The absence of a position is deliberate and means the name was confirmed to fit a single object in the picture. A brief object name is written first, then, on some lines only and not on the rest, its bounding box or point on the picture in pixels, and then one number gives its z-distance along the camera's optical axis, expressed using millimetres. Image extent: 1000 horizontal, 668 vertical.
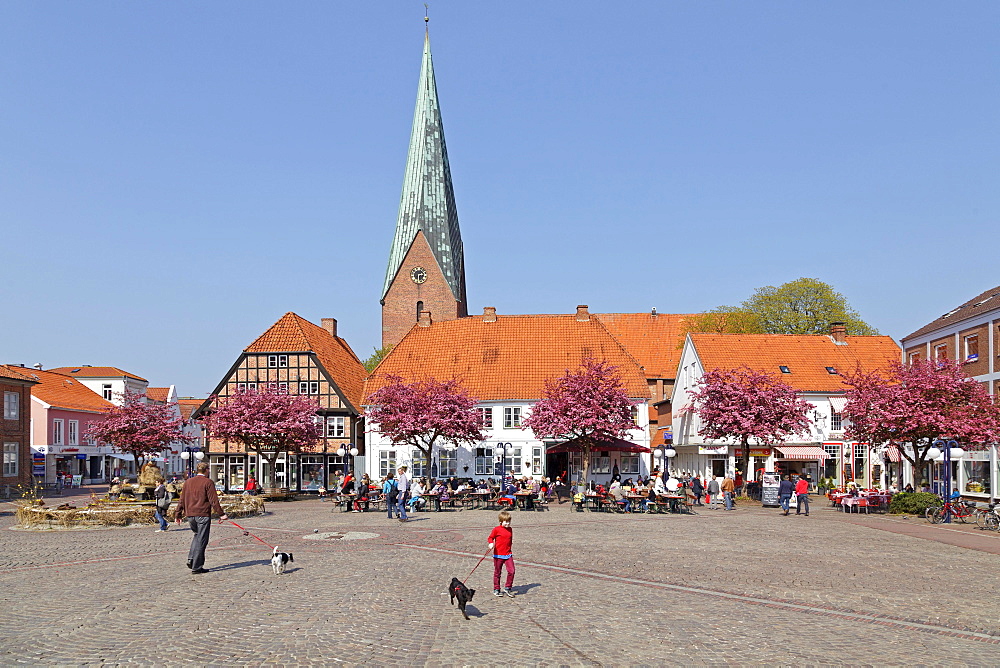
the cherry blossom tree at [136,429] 53594
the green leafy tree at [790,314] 65625
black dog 11910
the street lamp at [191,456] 46969
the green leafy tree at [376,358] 79675
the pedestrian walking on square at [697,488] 36188
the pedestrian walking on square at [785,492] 31922
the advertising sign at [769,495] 36281
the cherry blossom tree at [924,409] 31734
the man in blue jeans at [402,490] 28000
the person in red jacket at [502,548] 13461
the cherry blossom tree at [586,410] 39406
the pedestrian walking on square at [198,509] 15789
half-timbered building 53688
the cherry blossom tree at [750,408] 38531
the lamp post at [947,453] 29641
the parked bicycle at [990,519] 26672
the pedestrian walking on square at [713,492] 37312
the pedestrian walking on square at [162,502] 25172
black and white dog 15719
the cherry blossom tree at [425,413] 41500
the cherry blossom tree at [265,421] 43812
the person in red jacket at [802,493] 31609
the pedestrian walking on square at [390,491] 28359
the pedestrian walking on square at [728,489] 34488
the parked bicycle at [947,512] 28938
